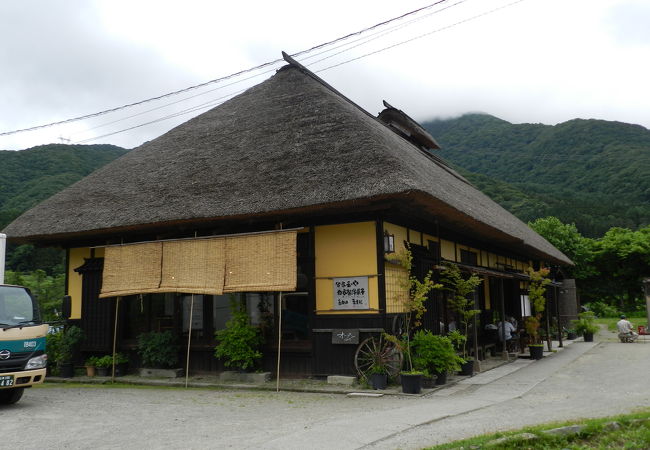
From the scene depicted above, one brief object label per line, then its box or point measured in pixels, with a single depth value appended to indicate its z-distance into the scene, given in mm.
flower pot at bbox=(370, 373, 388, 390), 10033
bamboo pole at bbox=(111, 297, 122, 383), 12548
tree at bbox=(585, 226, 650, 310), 42094
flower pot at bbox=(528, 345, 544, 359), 16156
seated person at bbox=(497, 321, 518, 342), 16766
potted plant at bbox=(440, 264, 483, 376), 12219
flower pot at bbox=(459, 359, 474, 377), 12320
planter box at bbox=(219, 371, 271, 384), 11273
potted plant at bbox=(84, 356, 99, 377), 13250
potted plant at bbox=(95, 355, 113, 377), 12961
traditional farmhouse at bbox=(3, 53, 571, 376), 10688
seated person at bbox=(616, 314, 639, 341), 21047
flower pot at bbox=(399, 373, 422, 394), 9633
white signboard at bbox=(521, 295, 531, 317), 17203
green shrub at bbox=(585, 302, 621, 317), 41750
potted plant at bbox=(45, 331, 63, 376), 13797
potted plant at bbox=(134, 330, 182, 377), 12375
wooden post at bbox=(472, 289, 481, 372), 13025
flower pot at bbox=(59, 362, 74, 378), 13336
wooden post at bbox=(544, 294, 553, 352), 17909
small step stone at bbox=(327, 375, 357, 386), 10523
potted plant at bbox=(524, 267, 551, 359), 16203
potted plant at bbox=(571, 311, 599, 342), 22859
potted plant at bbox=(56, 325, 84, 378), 13328
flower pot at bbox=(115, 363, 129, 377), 12953
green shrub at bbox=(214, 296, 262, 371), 11312
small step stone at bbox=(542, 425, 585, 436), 5805
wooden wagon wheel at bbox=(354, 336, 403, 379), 10234
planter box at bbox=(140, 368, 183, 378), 12336
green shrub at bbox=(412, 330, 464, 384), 10414
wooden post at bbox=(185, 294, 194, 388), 11300
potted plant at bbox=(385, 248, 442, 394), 9664
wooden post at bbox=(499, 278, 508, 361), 14961
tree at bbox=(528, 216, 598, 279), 42438
